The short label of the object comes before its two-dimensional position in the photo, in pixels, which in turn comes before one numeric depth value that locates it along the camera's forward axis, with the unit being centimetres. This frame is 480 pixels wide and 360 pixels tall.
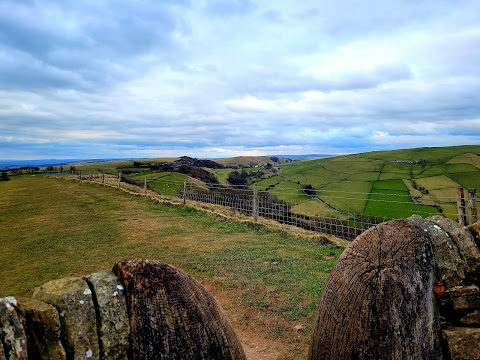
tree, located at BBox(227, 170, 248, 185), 7294
